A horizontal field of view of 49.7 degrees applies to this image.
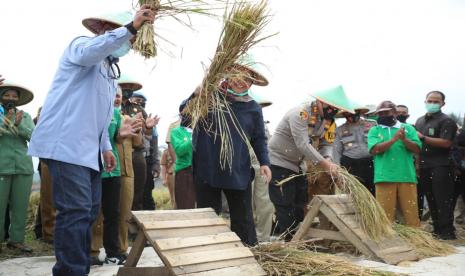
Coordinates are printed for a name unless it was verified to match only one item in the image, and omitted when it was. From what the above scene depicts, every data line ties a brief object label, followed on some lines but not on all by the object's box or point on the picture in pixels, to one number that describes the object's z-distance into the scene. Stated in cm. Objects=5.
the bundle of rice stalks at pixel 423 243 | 480
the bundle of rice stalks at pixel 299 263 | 344
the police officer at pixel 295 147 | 481
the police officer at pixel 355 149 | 663
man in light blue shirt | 263
